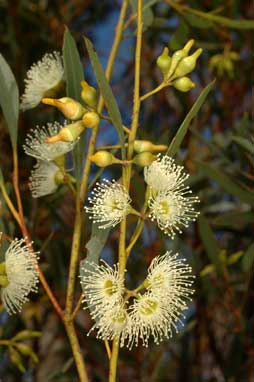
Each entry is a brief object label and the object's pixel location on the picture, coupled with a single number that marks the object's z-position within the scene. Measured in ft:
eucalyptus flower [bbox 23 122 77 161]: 1.93
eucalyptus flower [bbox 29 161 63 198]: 2.00
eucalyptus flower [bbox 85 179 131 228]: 1.72
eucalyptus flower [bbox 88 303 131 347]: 1.69
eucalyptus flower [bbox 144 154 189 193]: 1.74
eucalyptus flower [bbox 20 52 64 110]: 2.04
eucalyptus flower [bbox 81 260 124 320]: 1.70
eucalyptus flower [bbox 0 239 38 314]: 1.79
